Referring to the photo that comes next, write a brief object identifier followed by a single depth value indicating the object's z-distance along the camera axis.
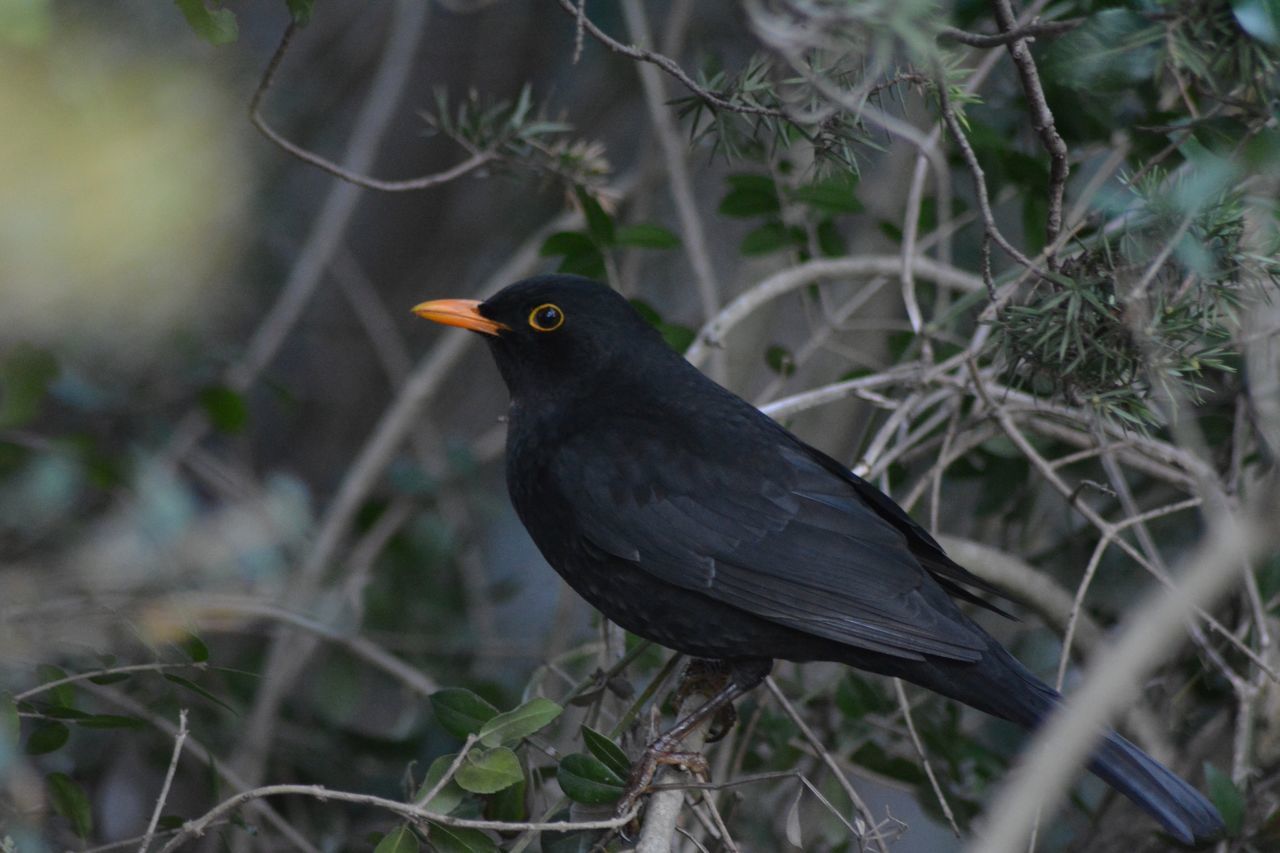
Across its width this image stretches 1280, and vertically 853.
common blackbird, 6.23
